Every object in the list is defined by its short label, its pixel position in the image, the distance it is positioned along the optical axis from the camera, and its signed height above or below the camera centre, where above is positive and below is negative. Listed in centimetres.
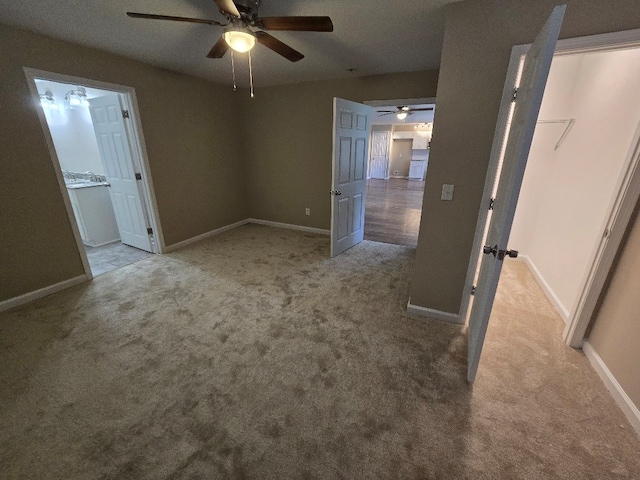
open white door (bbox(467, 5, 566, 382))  114 -7
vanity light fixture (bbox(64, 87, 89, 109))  380 +76
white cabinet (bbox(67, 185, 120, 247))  380 -90
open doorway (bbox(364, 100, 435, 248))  493 -85
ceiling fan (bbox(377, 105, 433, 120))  683 +111
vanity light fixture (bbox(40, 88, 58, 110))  396 +73
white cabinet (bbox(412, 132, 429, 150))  1145 +59
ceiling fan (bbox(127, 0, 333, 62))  161 +79
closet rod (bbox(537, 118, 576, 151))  275 +31
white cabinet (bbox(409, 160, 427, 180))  1179 -63
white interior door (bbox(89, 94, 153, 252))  336 -22
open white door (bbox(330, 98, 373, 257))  323 -22
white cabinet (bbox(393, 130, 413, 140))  1170 +81
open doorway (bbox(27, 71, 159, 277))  334 -32
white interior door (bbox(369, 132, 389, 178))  1191 +4
